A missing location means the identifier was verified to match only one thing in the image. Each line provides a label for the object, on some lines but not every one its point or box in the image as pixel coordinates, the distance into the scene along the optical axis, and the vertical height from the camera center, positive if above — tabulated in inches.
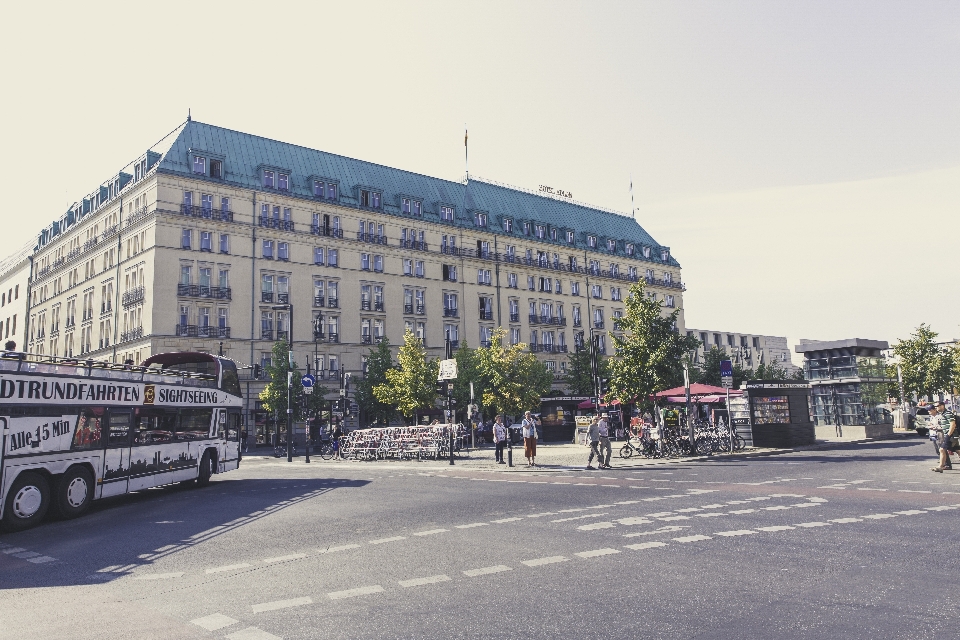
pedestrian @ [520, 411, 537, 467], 920.9 -31.6
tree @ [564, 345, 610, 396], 2458.2 +142.0
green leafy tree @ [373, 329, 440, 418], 1929.1 +99.9
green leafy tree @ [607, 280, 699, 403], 1176.8 +98.3
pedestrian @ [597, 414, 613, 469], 875.6 -39.2
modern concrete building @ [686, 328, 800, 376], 4306.1 +412.9
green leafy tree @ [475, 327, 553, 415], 2011.6 +112.2
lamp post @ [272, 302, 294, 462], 1288.4 +31.5
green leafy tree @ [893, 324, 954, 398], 1825.8 +99.2
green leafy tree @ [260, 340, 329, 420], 1833.2 +85.8
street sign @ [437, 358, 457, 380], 1062.4 +73.1
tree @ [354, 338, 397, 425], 2060.8 +96.3
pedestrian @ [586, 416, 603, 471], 874.1 -31.5
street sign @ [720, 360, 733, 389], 1056.8 +54.3
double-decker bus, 496.1 +0.4
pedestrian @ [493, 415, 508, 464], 1000.9 -30.3
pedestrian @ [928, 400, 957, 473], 680.4 -35.2
